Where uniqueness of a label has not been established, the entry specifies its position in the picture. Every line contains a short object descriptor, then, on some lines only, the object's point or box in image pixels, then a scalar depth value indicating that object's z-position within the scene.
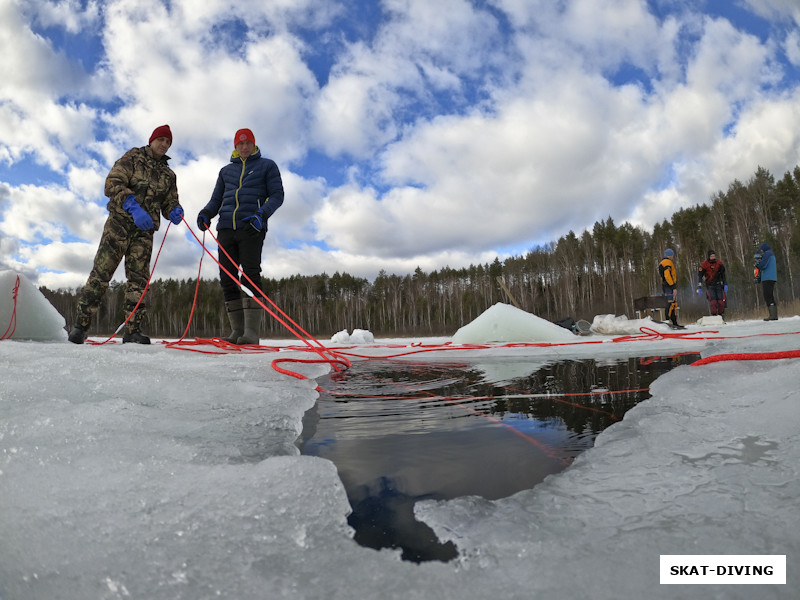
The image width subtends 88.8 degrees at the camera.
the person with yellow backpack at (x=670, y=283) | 8.12
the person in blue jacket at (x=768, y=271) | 7.96
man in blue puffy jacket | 3.96
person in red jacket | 9.41
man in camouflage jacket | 3.66
